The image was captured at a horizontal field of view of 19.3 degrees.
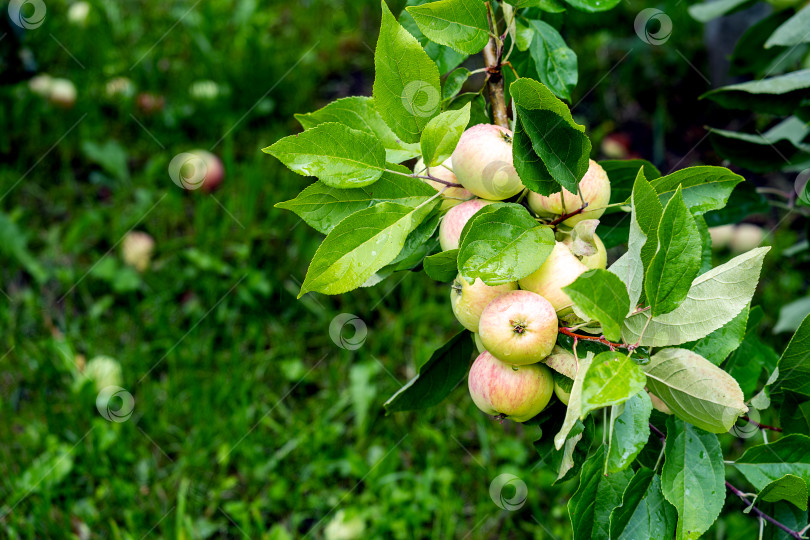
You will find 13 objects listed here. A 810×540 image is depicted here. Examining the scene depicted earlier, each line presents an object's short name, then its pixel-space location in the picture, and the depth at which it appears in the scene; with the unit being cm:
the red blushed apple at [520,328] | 137
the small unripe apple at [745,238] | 282
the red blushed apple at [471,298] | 140
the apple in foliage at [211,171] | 292
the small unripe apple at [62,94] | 309
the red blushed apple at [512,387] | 140
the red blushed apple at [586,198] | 140
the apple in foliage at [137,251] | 269
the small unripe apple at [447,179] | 143
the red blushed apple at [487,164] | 139
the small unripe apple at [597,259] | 139
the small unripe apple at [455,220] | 140
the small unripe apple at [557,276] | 138
